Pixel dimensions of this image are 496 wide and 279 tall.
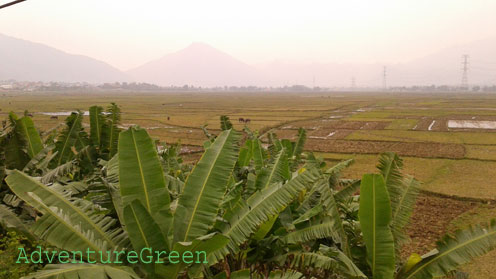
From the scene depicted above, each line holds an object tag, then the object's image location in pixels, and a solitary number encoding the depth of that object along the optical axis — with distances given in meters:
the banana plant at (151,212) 2.89
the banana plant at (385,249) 3.47
